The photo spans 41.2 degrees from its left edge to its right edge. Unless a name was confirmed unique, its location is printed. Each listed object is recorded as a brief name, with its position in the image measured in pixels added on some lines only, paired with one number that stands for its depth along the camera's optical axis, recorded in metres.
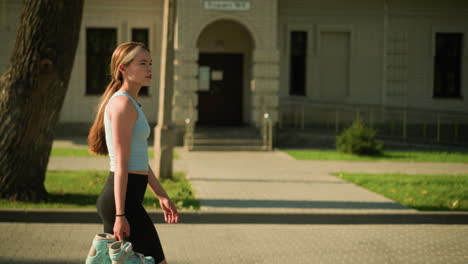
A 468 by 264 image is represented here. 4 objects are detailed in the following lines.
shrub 17.45
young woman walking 3.74
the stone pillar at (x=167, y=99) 11.70
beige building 21.64
